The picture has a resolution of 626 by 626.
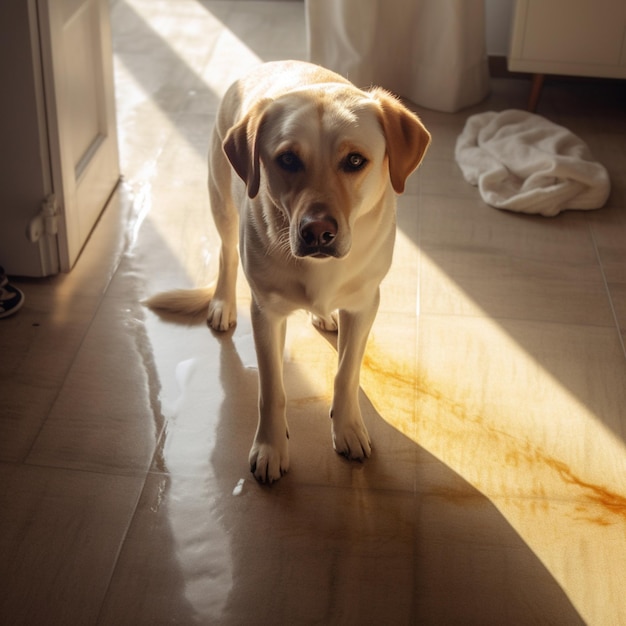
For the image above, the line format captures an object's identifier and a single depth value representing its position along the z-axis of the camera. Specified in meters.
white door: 2.21
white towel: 2.78
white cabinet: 3.06
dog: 1.49
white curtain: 3.25
